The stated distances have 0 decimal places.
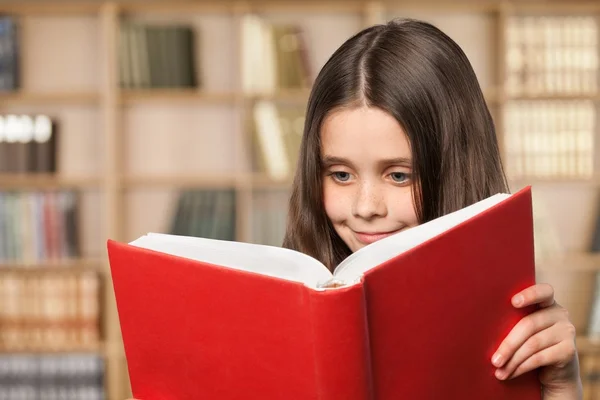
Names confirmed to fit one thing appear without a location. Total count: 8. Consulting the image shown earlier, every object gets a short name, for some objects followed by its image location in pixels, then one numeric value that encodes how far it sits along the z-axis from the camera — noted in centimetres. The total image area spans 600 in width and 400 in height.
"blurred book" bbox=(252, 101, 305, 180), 370
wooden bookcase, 385
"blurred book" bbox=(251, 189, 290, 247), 375
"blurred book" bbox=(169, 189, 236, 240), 373
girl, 107
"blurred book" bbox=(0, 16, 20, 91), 375
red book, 82
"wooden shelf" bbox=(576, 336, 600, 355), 375
